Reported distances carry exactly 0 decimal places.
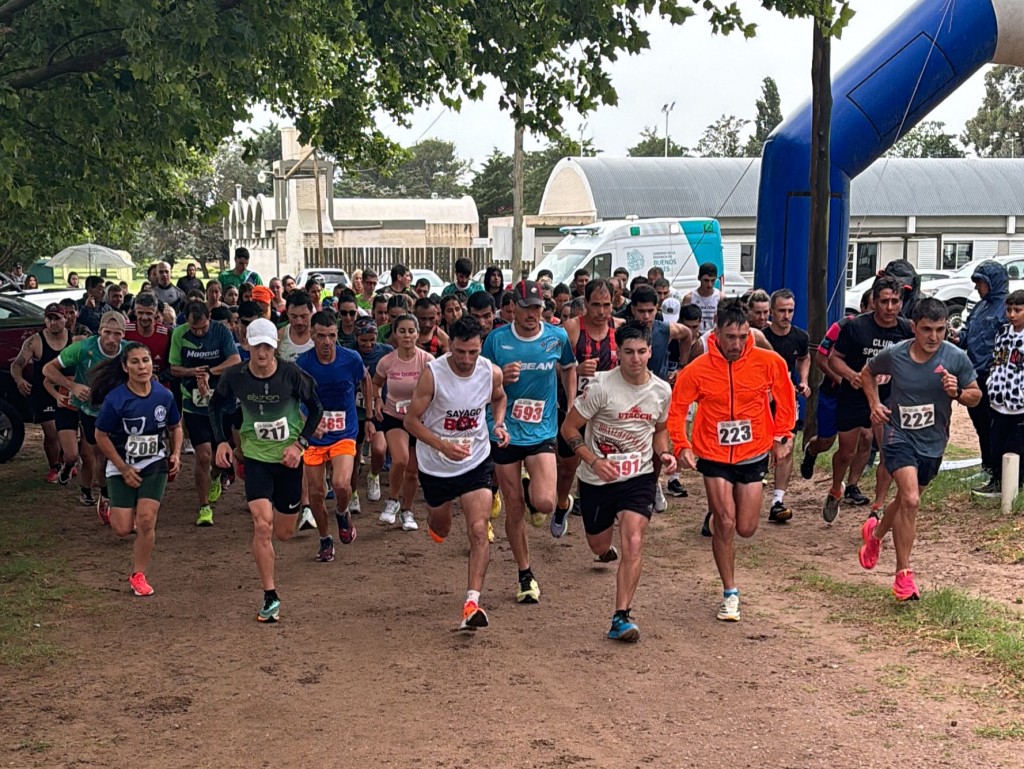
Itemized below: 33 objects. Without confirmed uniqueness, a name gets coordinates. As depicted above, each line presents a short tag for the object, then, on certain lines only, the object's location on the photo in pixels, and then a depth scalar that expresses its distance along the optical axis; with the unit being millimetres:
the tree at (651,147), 94812
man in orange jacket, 7781
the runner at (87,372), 10484
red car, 14508
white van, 24984
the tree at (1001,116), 72112
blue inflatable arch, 12961
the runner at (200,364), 11094
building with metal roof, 41469
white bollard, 9830
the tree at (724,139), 97812
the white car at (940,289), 28866
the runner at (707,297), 15484
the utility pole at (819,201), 12969
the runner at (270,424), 8117
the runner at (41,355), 12750
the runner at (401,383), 10156
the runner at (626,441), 7426
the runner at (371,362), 11086
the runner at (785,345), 10836
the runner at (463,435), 7684
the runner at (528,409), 8359
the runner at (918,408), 7941
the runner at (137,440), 8625
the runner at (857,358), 10047
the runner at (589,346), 9406
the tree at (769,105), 77375
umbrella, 35906
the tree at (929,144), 77062
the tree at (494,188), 73875
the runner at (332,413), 9438
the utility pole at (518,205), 31953
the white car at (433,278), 35875
